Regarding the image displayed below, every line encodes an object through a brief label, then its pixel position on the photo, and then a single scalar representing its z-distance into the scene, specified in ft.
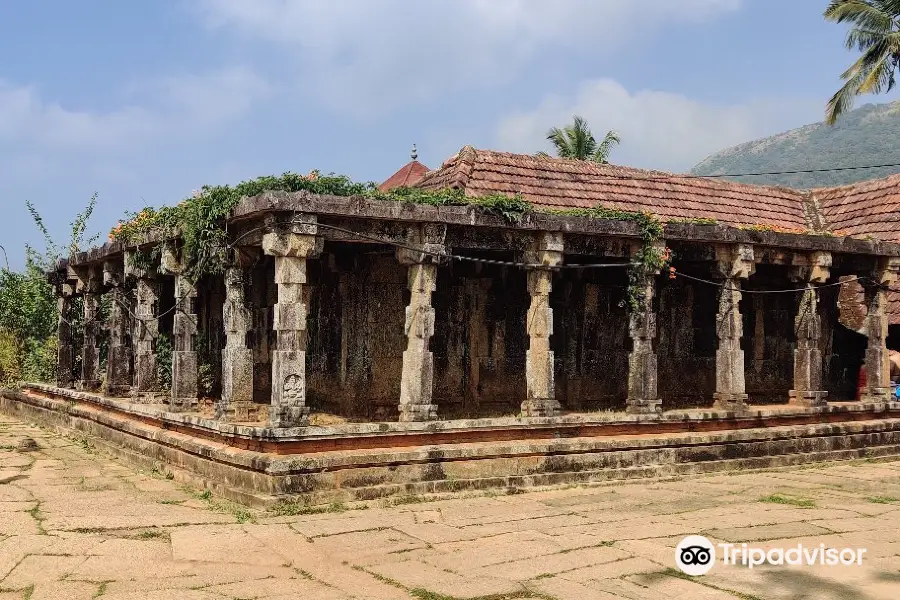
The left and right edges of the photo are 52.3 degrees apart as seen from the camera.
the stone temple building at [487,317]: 33.30
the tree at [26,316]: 66.44
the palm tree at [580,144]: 107.34
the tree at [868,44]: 74.23
